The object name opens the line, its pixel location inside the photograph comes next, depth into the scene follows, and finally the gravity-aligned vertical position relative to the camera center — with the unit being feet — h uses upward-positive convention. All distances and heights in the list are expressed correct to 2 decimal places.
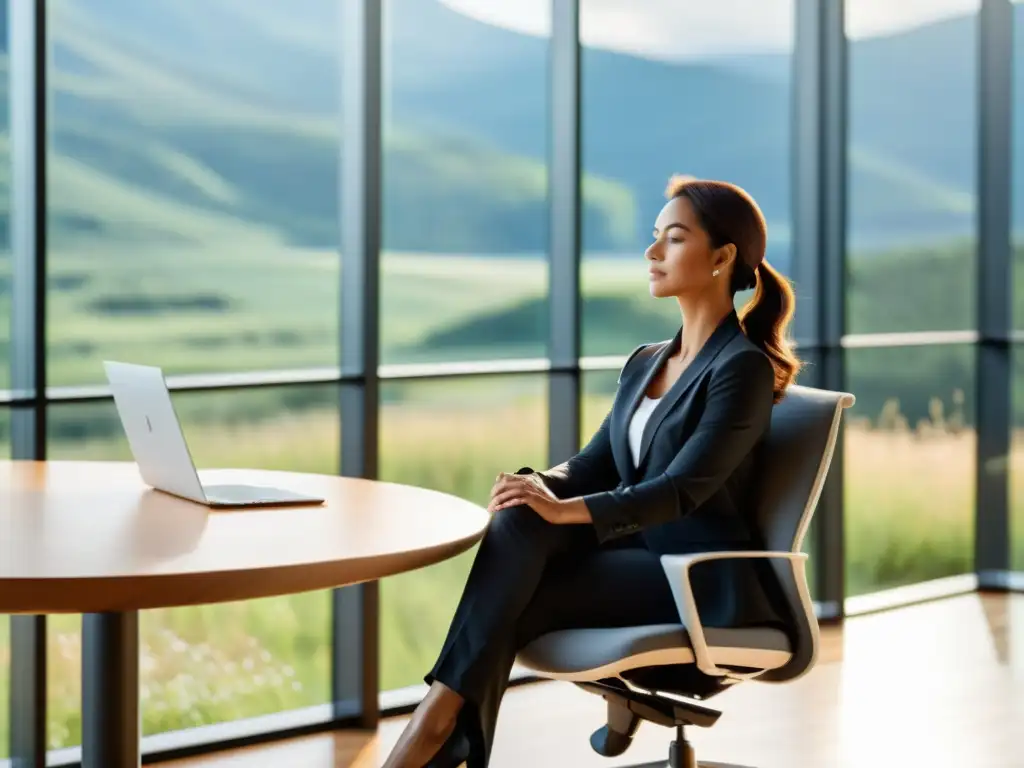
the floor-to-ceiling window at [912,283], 19.54 +1.22
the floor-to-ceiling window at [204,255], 14.38 +1.37
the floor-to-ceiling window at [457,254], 16.44 +1.65
